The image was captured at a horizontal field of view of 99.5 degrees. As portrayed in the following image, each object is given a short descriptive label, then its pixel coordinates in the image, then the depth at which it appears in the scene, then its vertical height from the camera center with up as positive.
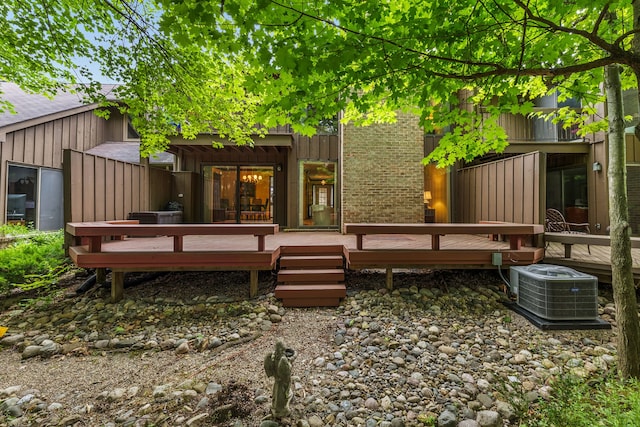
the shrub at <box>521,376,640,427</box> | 1.79 -1.46
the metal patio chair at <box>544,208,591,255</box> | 6.21 -0.18
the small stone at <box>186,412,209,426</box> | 2.12 -1.62
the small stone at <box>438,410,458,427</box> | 2.11 -1.61
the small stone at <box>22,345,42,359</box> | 3.07 -1.55
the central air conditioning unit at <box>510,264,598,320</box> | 3.44 -1.04
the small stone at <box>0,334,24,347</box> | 3.32 -1.54
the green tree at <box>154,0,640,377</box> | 1.97 +1.29
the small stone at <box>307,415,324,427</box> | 2.15 -1.66
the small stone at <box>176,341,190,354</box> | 3.14 -1.55
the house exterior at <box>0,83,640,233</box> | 7.08 +1.14
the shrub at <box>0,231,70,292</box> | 4.35 -0.83
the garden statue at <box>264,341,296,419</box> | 2.16 -1.34
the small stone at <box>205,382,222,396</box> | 2.46 -1.59
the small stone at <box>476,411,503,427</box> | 2.12 -1.62
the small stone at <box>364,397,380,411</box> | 2.31 -1.63
